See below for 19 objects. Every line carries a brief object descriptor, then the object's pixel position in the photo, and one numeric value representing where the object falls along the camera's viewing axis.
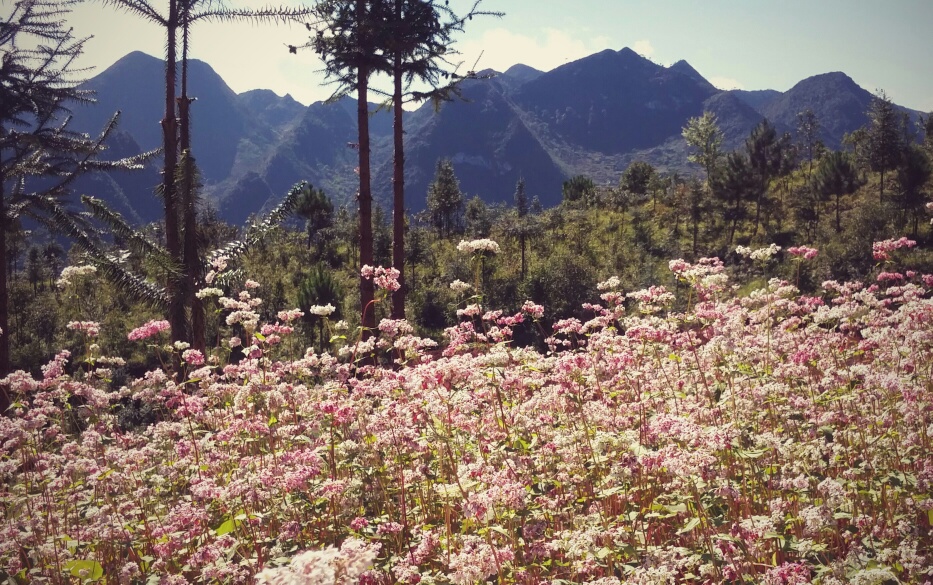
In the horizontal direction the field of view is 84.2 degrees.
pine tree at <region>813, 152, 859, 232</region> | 39.47
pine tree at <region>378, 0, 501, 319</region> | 12.55
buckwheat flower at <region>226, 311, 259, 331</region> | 5.22
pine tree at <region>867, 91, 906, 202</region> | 40.03
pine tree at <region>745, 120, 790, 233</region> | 45.25
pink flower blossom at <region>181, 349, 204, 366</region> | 5.54
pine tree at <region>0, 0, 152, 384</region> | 12.53
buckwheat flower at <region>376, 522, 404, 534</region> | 3.54
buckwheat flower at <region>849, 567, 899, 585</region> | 2.44
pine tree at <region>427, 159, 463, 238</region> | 69.19
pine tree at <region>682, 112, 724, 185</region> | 61.69
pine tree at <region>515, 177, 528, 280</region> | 92.81
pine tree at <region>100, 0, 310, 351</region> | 9.70
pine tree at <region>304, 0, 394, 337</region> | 12.02
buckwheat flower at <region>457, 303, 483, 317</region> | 5.50
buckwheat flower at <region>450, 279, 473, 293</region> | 6.14
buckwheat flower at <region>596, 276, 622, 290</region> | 6.76
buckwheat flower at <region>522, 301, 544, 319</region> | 5.68
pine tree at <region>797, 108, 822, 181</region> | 84.56
